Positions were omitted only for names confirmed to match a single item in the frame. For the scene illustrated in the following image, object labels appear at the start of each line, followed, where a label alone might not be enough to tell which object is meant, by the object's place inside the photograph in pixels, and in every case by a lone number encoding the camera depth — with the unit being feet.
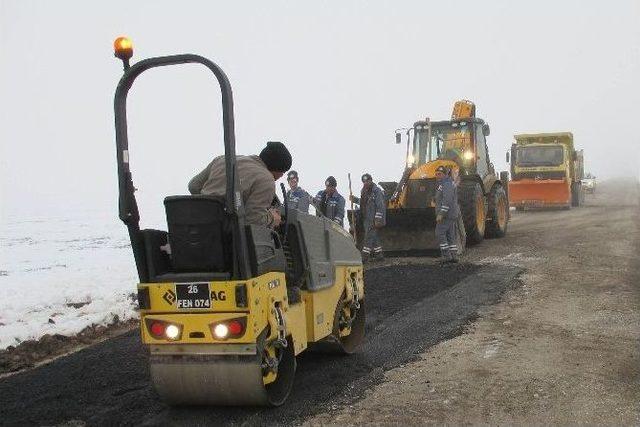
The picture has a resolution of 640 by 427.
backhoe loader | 42.37
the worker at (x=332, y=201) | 39.93
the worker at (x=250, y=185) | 14.15
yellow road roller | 13.08
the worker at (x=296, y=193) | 38.45
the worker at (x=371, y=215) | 39.99
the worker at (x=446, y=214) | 37.91
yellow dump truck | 75.87
